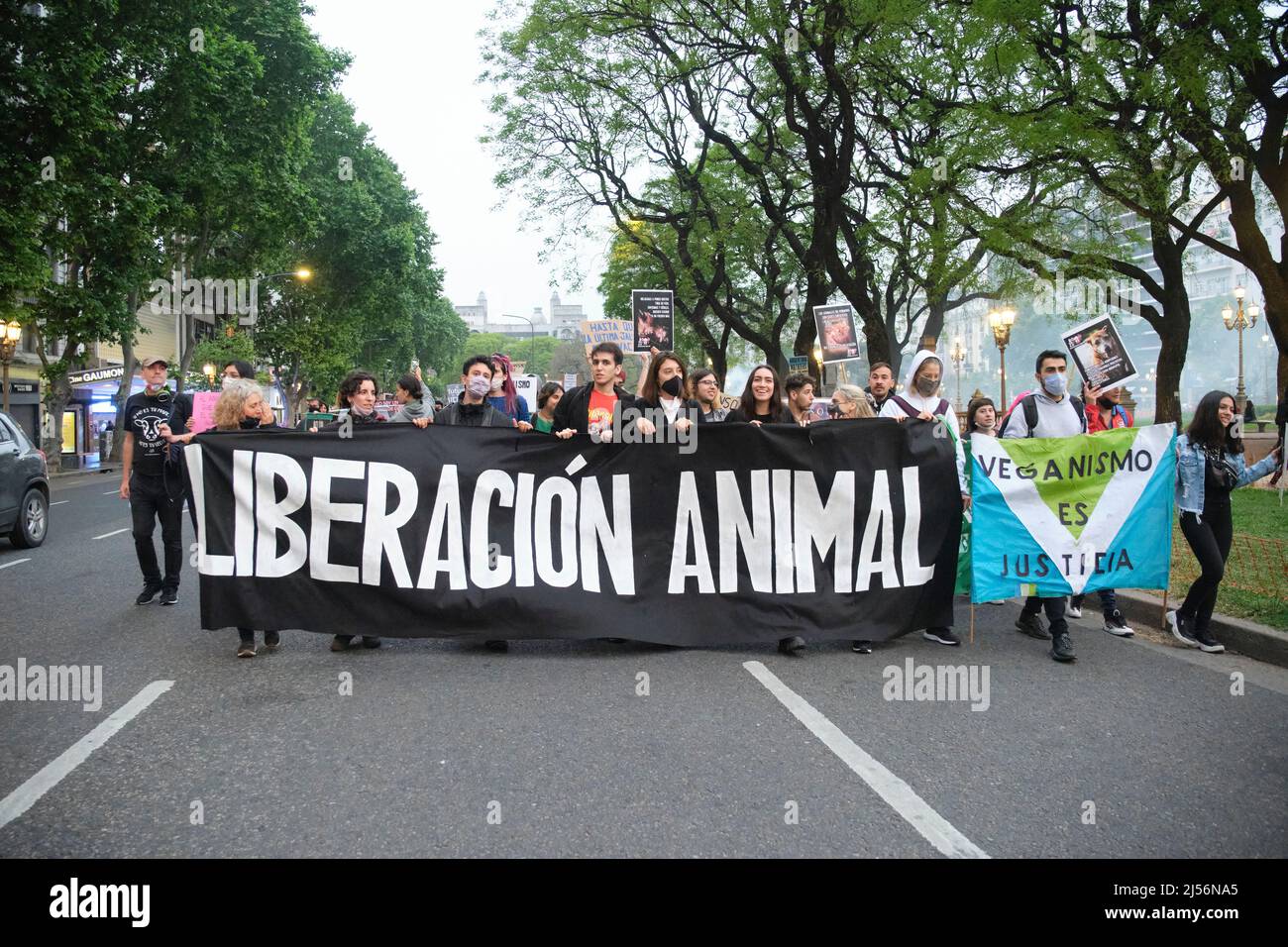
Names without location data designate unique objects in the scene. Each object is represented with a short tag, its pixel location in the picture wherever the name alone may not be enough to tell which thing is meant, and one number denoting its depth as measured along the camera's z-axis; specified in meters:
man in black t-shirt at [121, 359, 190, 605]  7.62
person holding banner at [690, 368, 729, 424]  6.96
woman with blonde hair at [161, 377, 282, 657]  6.51
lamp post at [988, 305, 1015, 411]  29.11
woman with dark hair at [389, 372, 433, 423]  7.23
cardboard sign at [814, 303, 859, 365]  17.77
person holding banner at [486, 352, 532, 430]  7.66
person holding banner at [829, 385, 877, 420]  7.11
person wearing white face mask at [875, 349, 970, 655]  6.78
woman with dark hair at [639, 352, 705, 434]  6.54
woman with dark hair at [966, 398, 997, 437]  7.63
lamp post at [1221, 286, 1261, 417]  31.08
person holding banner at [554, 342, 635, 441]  6.63
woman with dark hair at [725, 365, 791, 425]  6.68
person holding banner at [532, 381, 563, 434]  10.33
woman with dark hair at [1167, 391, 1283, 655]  6.18
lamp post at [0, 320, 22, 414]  24.89
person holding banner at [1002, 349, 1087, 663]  6.71
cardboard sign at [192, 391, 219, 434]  8.71
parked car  10.87
